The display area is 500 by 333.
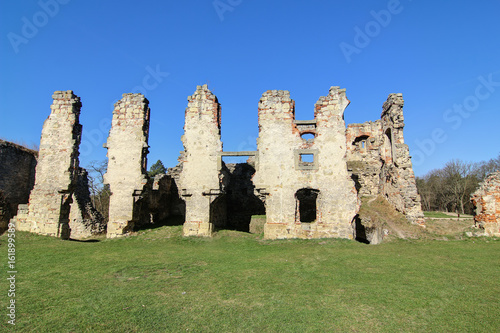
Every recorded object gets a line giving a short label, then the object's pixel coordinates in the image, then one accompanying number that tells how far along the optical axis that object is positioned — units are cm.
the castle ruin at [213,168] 1453
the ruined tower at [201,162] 1502
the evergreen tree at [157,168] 4247
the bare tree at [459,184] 3400
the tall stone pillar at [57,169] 1442
